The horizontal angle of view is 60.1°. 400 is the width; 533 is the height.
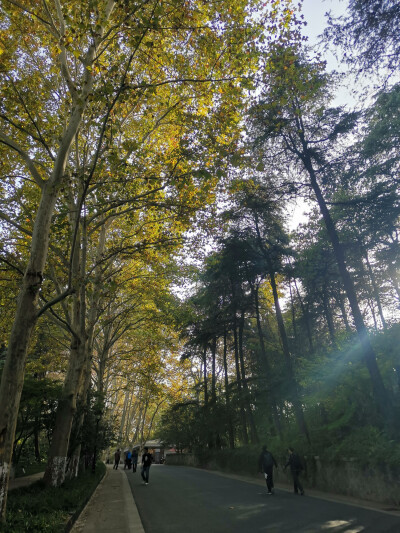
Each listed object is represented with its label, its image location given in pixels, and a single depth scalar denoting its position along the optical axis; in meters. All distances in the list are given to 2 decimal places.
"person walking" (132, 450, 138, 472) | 24.19
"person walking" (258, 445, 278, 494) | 11.25
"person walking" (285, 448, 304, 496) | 11.36
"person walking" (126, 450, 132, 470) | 28.27
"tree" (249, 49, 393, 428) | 12.93
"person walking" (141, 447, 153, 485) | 15.55
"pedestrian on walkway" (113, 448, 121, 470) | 30.27
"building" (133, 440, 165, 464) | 52.91
